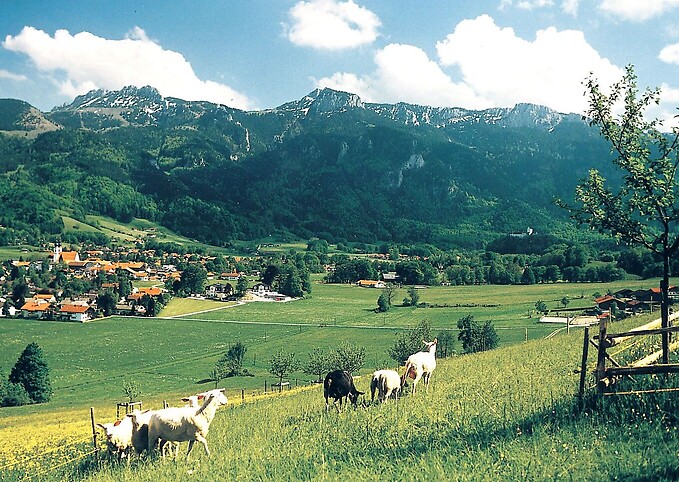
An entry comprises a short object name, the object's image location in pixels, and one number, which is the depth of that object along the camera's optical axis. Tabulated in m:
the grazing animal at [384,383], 17.17
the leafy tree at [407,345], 64.69
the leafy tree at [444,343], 69.46
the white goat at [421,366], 18.48
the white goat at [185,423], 13.55
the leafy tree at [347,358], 62.69
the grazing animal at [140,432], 14.52
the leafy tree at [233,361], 70.38
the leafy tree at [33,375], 64.44
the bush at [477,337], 69.62
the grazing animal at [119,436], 14.69
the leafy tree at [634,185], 14.55
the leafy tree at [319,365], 65.12
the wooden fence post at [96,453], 15.48
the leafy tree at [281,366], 64.88
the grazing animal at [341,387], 17.45
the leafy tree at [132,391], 54.44
